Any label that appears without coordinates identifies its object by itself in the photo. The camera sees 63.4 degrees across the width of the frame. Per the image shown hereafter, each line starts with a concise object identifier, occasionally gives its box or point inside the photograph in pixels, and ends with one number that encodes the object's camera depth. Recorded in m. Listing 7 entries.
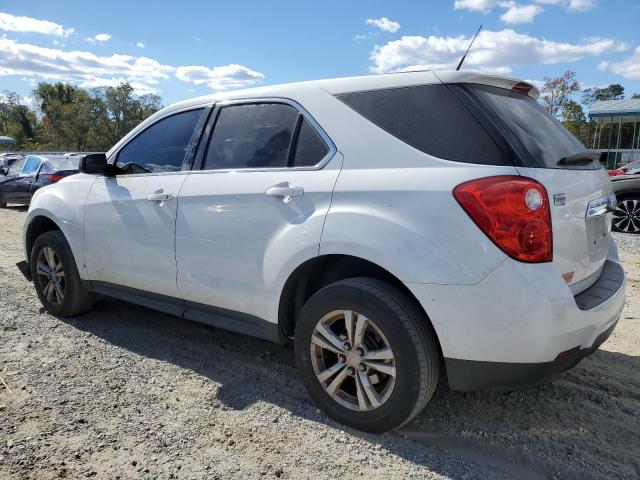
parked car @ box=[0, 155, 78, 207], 12.88
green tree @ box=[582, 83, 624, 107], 40.76
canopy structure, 29.08
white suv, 2.29
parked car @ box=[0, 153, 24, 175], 21.59
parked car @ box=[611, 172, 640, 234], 9.27
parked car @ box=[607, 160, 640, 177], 14.34
